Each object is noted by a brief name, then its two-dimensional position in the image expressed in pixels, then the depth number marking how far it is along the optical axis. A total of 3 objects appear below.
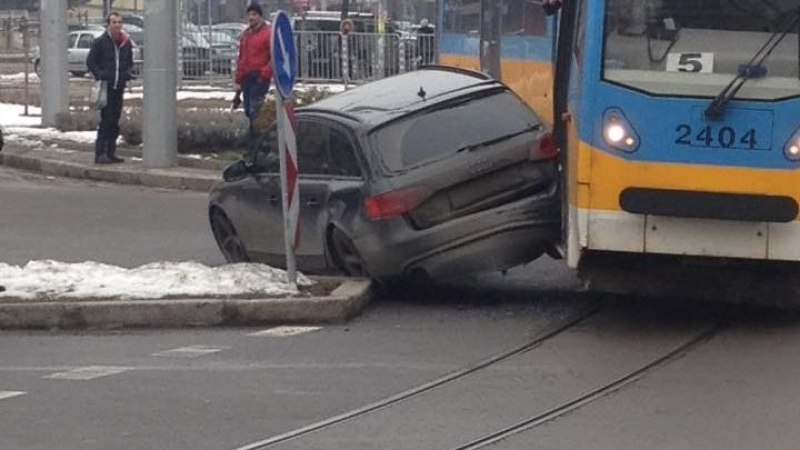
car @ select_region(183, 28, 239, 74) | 46.00
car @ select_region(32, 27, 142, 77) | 57.19
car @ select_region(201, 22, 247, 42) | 50.43
